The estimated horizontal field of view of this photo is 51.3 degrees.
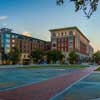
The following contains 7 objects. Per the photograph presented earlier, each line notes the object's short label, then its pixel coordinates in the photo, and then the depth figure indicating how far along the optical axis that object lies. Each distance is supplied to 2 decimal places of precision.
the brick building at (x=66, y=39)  53.90
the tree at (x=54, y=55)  48.33
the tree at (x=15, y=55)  39.91
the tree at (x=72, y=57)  48.66
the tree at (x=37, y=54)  47.15
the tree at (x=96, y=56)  64.75
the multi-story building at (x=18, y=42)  46.66
